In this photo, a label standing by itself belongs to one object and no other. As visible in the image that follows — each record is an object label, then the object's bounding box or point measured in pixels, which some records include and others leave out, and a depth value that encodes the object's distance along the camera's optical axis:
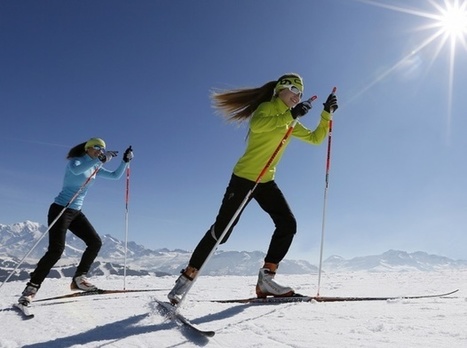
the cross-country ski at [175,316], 2.78
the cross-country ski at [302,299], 4.51
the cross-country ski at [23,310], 3.95
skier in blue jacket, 5.69
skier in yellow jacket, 4.43
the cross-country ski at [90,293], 5.87
